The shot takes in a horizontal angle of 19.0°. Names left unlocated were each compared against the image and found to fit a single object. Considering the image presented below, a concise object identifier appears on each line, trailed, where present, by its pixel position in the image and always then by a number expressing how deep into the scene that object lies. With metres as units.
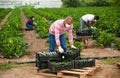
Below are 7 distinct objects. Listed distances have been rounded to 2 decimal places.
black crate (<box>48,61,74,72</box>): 9.38
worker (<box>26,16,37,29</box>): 22.33
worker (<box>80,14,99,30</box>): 15.07
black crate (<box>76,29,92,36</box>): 14.18
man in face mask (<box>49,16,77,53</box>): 9.75
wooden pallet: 9.13
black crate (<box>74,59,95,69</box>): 9.70
